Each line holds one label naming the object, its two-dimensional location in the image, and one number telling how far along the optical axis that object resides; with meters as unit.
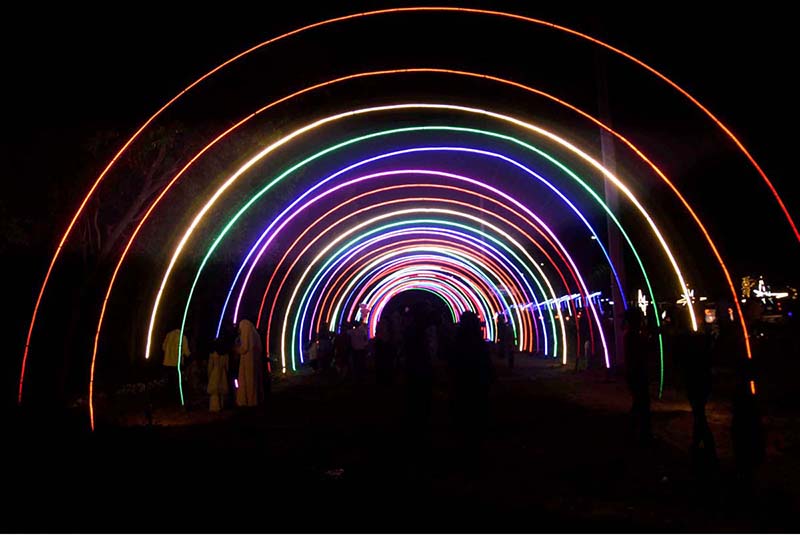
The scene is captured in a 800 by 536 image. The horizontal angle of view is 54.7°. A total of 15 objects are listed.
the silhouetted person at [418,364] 11.07
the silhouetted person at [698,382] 7.80
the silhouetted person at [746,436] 6.98
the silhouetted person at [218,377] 15.56
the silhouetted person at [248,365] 15.85
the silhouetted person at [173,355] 16.25
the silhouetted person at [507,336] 24.97
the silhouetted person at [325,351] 25.02
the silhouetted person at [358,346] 22.45
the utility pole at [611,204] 17.73
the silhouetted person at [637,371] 10.01
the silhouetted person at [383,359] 20.59
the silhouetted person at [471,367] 9.49
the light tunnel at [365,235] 11.86
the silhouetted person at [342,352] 22.72
